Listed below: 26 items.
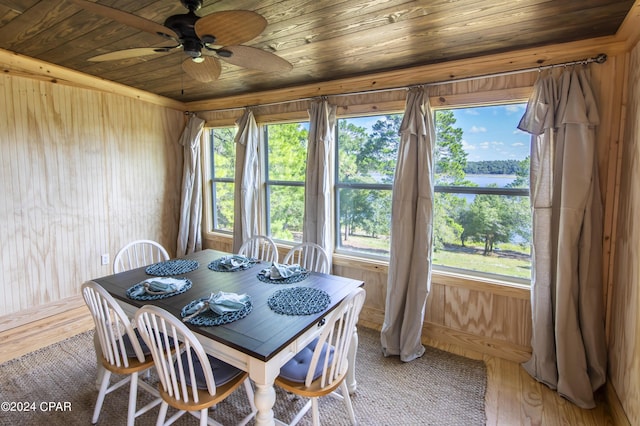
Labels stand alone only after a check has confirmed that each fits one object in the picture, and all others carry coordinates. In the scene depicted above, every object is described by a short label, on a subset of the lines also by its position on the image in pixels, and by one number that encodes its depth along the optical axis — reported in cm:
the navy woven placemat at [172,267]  222
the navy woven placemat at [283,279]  208
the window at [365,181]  295
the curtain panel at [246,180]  355
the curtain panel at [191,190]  399
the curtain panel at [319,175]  302
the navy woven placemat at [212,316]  151
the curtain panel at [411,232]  250
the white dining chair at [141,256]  355
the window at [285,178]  350
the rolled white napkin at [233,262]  232
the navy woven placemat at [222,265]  232
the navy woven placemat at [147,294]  179
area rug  187
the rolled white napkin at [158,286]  183
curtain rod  203
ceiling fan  126
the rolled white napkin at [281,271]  211
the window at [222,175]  408
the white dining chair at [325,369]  148
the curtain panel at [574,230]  201
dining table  137
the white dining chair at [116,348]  156
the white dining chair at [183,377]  132
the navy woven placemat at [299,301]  167
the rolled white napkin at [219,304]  159
